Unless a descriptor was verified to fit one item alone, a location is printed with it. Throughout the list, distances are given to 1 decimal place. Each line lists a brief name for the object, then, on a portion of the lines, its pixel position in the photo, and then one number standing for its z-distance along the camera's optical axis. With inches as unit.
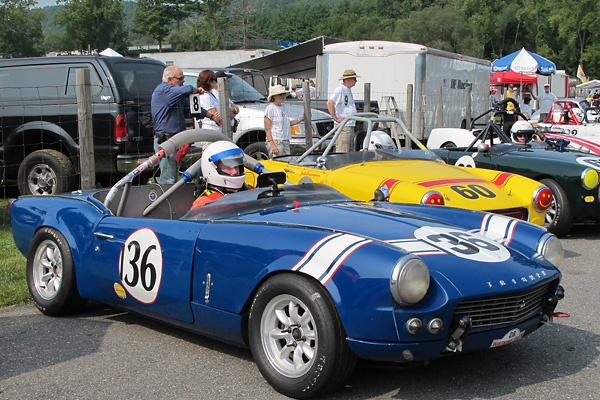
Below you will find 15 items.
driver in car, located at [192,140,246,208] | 179.2
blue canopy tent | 914.7
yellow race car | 239.1
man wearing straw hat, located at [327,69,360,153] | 414.6
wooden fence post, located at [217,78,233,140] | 335.0
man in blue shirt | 305.9
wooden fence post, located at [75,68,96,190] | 285.1
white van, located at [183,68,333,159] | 423.5
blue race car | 119.3
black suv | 339.9
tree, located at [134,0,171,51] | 4659.5
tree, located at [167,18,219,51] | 4281.5
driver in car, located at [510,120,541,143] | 359.6
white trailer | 695.7
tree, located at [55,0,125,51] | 3351.4
